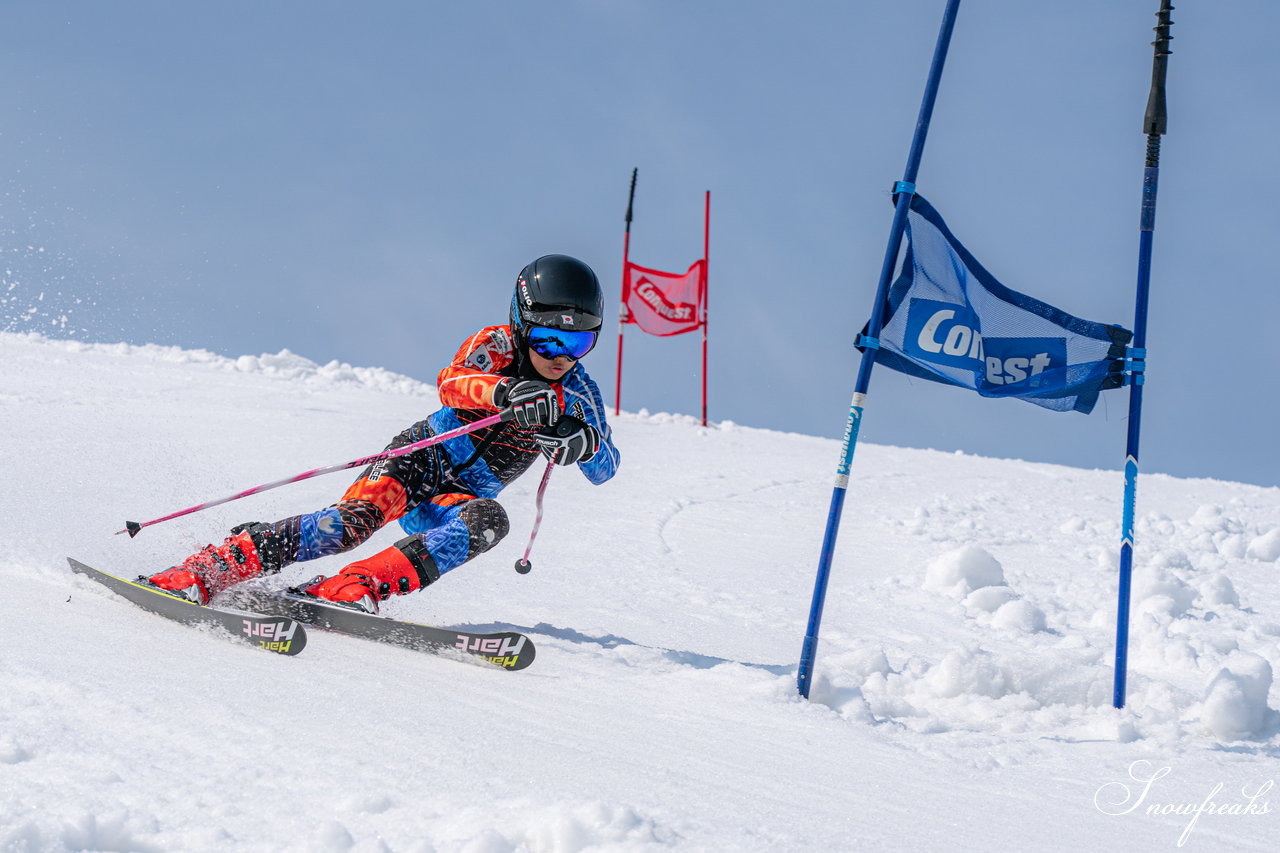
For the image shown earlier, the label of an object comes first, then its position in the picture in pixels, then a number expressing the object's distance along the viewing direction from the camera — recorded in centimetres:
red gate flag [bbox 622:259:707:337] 3306
